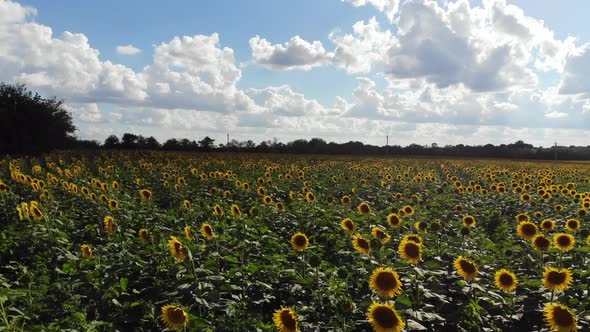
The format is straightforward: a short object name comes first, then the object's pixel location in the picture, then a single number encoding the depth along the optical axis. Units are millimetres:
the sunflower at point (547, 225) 7035
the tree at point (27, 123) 36188
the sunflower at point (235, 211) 7324
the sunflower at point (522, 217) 8031
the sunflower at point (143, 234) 5819
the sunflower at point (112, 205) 7673
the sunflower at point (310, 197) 9196
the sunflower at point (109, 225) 6547
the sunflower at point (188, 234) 5684
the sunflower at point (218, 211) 7516
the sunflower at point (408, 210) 8091
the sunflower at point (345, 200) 9239
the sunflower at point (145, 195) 8325
